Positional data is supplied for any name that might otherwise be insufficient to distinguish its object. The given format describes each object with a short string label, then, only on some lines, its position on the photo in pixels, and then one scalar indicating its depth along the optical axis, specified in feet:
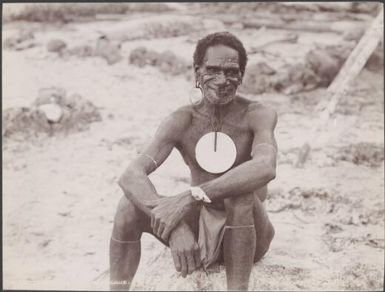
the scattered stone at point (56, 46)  17.87
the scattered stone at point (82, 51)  17.83
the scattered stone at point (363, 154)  13.20
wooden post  13.04
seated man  6.68
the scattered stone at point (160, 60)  16.96
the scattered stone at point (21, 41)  17.76
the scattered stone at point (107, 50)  17.67
